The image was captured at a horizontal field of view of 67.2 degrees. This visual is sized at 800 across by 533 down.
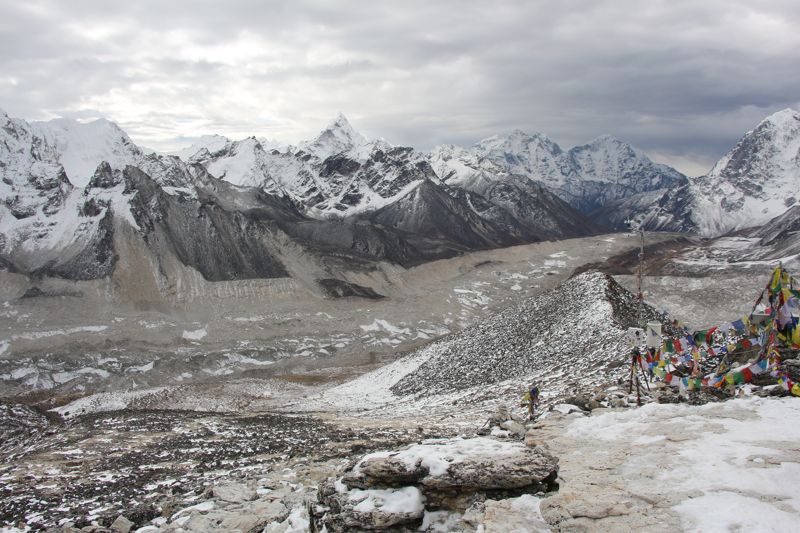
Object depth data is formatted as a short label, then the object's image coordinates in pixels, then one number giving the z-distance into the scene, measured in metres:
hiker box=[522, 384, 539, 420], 19.97
